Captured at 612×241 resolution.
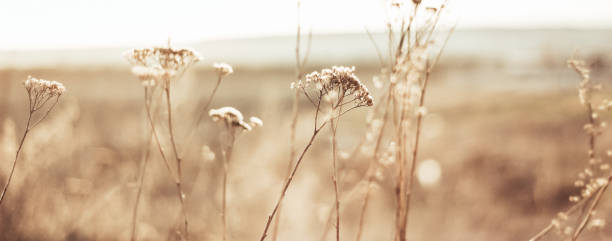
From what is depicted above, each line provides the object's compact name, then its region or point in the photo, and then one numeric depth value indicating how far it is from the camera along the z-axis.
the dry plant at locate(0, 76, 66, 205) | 2.00
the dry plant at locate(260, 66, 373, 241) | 1.93
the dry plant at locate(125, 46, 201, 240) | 2.11
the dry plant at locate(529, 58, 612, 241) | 1.98
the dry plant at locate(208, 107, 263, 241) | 2.09
